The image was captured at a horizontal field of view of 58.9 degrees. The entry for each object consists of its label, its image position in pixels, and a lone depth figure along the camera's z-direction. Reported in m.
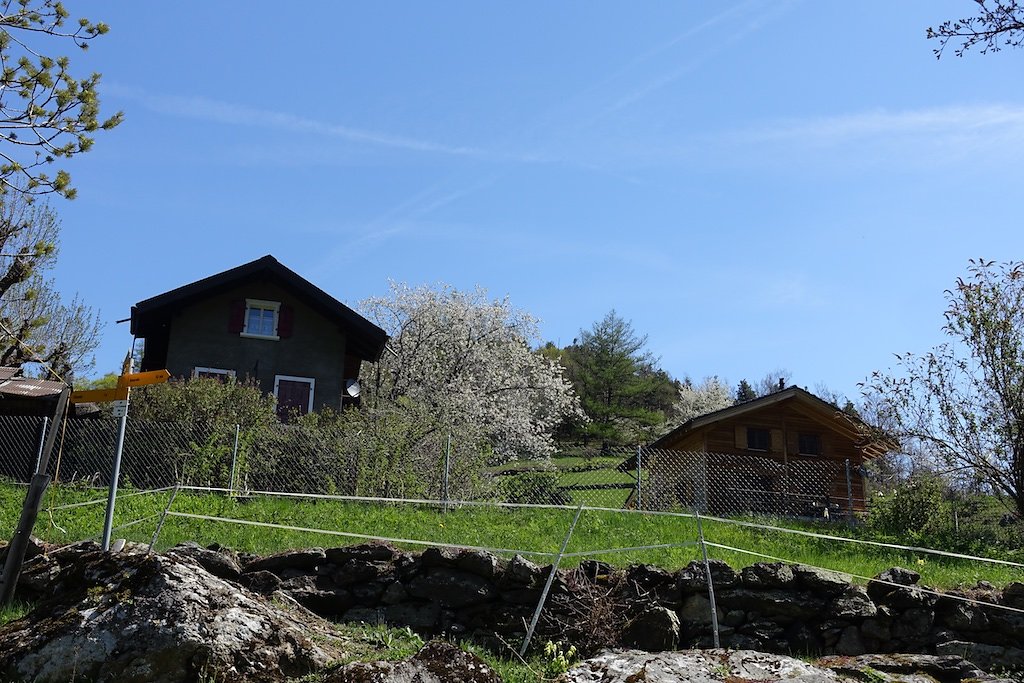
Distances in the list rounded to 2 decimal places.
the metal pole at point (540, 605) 6.96
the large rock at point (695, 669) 5.08
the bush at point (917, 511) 15.88
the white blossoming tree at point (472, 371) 31.17
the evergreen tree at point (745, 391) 63.50
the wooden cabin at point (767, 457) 16.36
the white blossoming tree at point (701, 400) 51.66
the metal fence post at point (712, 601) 7.37
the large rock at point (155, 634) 5.13
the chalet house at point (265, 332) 22.44
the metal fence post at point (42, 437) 13.45
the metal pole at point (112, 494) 7.80
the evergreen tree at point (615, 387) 42.81
